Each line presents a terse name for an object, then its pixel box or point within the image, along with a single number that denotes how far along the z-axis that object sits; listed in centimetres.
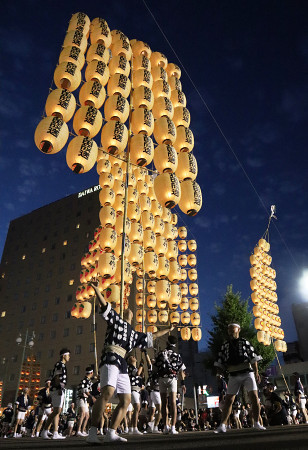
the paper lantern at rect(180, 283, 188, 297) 2668
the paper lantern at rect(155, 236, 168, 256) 2066
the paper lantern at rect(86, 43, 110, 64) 1388
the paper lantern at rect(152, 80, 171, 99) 1561
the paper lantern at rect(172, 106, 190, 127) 1593
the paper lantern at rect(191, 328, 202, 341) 2558
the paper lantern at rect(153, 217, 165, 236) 2137
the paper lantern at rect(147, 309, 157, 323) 2360
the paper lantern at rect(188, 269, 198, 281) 2770
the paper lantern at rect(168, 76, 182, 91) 1720
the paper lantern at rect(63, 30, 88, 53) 1355
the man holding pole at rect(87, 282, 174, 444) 460
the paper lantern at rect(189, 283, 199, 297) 2738
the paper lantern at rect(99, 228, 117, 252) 1593
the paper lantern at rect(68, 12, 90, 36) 1407
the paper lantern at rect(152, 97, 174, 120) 1502
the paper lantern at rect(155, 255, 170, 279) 2050
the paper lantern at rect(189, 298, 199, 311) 2681
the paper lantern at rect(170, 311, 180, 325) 2473
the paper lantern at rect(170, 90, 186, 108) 1648
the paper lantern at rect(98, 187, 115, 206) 1681
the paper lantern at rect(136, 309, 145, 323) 2375
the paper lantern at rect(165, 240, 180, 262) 2269
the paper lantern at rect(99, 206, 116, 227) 1641
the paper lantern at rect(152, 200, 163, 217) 2191
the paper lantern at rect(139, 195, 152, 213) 2031
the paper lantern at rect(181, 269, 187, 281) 2586
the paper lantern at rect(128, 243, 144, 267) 1856
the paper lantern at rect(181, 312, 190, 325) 2514
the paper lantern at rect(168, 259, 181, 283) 2178
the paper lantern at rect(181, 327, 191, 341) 2544
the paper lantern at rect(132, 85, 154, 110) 1418
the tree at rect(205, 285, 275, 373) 2776
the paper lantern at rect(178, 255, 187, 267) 2875
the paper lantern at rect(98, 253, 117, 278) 1583
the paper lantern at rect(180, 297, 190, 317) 2525
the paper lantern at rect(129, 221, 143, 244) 1856
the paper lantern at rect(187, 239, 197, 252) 2928
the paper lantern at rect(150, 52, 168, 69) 1698
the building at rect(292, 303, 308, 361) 4750
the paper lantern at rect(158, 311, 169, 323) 2416
